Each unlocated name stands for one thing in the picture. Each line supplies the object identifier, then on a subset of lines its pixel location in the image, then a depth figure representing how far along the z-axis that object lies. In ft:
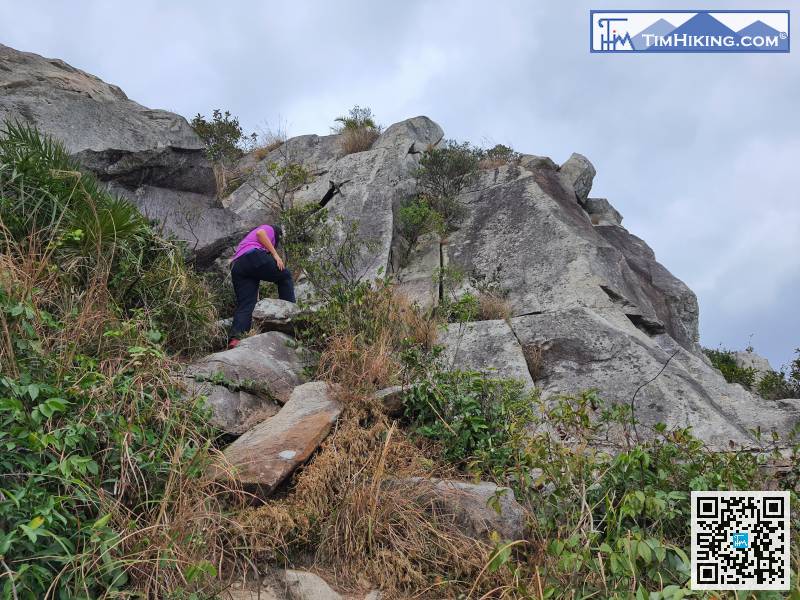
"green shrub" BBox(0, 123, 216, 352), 17.67
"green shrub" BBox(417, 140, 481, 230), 35.37
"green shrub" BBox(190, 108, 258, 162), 48.08
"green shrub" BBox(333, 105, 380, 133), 43.70
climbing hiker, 22.84
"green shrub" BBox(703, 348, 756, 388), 33.58
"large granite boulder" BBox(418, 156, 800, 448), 20.36
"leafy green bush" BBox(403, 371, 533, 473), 15.29
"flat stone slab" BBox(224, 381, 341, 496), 13.75
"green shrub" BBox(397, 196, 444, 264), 31.48
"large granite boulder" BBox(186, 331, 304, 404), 17.78
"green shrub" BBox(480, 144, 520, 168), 39.29
